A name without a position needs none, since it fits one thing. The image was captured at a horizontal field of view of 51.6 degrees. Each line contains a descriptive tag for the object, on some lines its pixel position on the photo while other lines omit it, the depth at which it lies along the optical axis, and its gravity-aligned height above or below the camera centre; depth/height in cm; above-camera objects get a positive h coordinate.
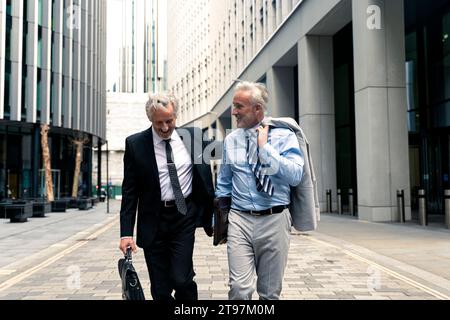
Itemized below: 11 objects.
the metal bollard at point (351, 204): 1716 -109
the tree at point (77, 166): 2961 +79
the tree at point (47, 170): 2458 +47
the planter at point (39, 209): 2014 -130
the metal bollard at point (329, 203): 1900 -117
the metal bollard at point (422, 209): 1267 -96
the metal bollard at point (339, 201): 1792 -100
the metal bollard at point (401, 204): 1370 -89
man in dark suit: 318 -15
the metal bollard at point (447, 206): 1182 -84
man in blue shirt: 295 -18
